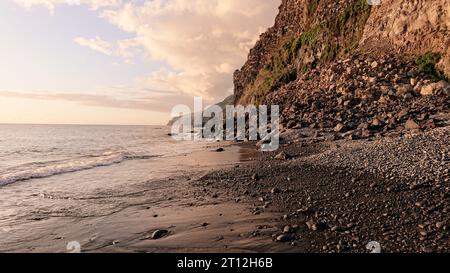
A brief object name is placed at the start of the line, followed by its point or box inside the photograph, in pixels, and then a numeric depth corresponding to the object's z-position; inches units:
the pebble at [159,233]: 352.6
